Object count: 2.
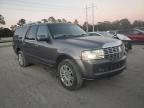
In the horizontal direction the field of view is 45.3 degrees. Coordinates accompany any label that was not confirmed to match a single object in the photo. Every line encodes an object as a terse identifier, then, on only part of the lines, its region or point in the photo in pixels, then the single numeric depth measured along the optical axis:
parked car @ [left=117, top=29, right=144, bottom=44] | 15.33
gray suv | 4.15
